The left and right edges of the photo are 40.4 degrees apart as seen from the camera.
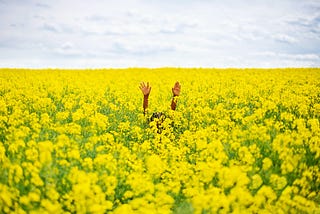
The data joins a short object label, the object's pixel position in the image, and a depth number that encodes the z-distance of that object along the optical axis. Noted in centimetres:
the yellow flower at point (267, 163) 473
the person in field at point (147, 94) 905
